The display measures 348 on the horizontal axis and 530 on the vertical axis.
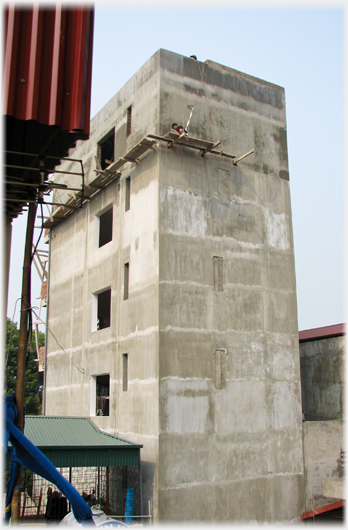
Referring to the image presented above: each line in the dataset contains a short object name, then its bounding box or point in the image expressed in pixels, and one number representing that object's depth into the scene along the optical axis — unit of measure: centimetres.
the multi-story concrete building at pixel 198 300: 2153
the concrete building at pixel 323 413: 2423
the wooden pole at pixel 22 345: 1035
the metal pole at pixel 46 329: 3216
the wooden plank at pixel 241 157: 2478
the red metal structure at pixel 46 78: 1199
